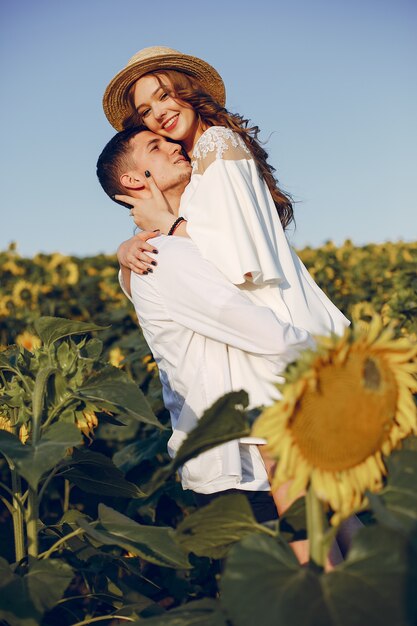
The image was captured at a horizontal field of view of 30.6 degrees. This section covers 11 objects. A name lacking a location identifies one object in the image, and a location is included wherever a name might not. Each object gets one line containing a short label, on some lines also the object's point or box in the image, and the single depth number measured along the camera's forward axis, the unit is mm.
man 1823
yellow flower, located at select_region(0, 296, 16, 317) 7938
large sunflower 1083
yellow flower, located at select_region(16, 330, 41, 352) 4182
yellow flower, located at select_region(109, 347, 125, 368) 4235
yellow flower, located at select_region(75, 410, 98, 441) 1807
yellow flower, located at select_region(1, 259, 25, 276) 8844
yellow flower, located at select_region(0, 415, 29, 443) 1885
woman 1986
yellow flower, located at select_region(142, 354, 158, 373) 4406
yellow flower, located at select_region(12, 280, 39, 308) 8375
